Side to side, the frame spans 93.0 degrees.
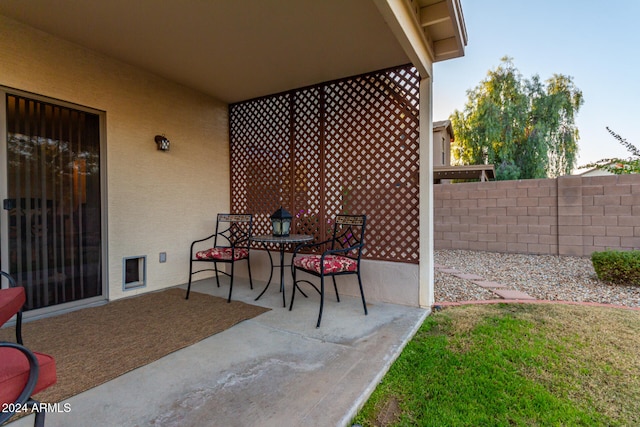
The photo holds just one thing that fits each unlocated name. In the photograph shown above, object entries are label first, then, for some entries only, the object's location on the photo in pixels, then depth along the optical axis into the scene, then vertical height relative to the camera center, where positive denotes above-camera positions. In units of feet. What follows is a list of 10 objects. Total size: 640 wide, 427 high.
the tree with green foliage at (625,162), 17.65 +2.72
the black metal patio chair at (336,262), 9.09 -1.61
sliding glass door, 8.86 +0.40
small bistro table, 10.01 -0.93
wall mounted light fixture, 12.14 +2.84
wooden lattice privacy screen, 10.87 +2.21
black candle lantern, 10.82 -0.37
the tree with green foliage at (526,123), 37.29 +10.82
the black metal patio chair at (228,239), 11.20 -1.28
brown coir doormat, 6.16 -3.17
